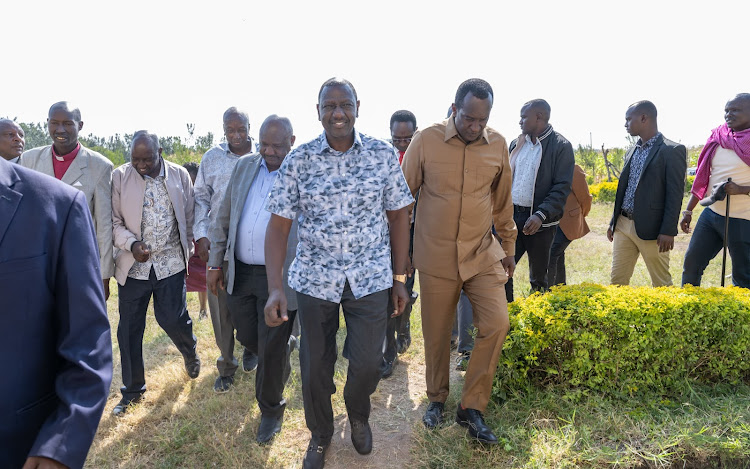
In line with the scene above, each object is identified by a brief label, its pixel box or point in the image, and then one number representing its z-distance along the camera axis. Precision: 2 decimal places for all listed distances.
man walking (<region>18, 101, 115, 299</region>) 3.90
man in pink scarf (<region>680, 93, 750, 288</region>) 4.73
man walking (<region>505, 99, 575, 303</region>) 4.89
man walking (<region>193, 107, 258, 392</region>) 4.20
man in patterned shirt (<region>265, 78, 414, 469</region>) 2.91
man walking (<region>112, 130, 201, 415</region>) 3.97
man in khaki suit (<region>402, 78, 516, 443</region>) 3.28
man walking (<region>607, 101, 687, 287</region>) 4.78
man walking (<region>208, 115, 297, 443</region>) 3.48
